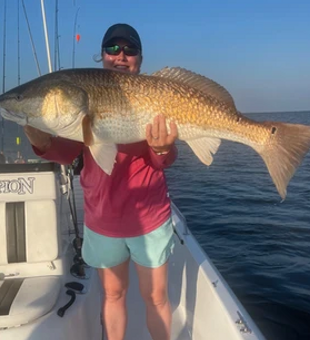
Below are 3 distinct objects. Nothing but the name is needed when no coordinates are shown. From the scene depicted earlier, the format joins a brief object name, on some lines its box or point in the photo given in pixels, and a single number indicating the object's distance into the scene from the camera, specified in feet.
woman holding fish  8.68
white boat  8.86
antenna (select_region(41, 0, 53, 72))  14.19
